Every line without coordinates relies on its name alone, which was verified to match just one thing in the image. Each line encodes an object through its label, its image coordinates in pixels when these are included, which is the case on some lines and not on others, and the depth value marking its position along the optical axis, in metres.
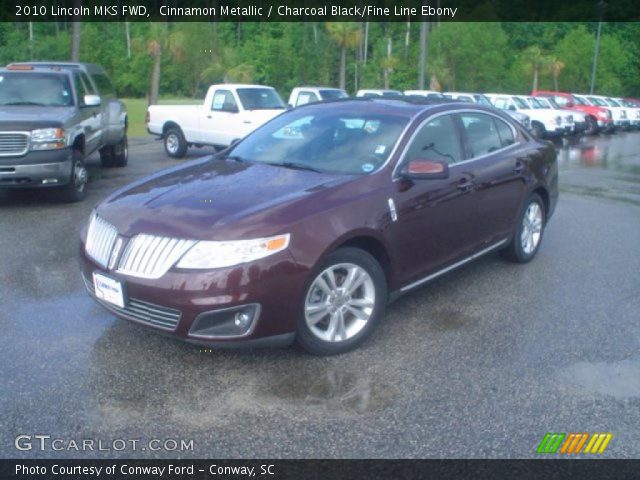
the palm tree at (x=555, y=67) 51.16
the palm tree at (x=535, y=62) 50.31
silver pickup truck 8.97
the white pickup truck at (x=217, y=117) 15.04
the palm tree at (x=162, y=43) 48.33
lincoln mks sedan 4.15
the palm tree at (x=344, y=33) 55.15
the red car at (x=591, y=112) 28.27
